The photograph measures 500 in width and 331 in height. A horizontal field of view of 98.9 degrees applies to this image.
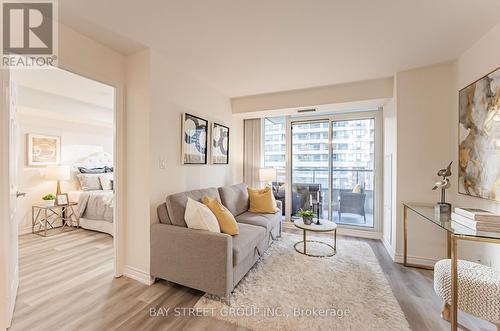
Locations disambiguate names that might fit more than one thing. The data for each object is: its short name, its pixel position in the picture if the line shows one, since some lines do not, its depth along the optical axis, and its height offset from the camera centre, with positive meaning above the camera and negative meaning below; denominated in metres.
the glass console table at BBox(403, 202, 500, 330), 1.51 -0.51
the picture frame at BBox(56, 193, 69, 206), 4.06 -0.70
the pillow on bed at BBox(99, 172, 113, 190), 4.77 -0.39
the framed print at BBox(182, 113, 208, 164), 2.85 +0.36
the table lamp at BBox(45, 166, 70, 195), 4.11 -0.18
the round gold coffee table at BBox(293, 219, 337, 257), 2.86 -0.85
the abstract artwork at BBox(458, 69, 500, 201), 1.95 +0.29
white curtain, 4.57 +0.30
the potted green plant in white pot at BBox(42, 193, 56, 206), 4.01 -0.68
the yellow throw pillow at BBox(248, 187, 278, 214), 3.54 -0.62
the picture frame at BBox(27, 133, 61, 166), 3.98 +0.26
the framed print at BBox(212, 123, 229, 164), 3.58 +0.37
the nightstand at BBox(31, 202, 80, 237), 3.89 -1.04
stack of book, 1.62 -0.43
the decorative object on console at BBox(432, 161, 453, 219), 2.36 -0.31
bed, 3.89 -0.63
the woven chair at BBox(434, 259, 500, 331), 1.48 -0.90
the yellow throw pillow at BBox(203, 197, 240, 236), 2.33 -0.60
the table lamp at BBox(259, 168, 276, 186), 4.17 -0.18
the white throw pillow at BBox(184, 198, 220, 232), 2.18 -0.55
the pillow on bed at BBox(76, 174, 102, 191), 4.57 -0.39
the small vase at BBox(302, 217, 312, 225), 3.08 -0.80
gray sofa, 1.96 -0.87
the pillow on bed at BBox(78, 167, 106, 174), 4.74 -0.15
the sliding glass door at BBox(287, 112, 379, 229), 3.99 -0.01
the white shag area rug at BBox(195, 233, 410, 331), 1.74 -1.26
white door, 1.73 -0.52
